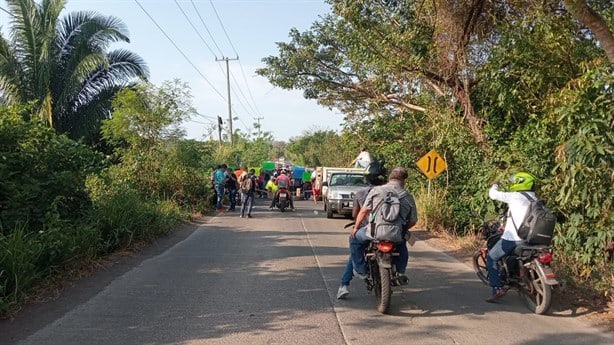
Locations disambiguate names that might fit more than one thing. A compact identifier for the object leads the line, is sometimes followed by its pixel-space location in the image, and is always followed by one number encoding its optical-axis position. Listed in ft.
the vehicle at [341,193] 59.26
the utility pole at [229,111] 144.66
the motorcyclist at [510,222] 21.62
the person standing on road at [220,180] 65.90
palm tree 64.44
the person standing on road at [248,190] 57.47
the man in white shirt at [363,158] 69.87
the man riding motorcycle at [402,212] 20.89
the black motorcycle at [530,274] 20.54
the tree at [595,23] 23.32
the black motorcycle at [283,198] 67.67
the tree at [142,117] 55.62
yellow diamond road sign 45.88
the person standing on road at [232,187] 67.54
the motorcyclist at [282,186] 68.59
